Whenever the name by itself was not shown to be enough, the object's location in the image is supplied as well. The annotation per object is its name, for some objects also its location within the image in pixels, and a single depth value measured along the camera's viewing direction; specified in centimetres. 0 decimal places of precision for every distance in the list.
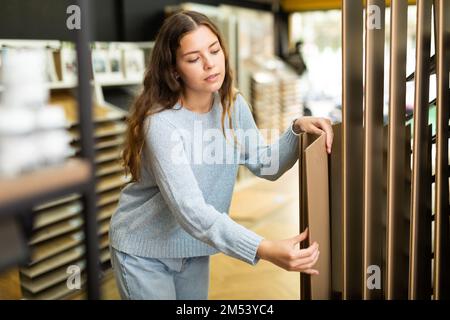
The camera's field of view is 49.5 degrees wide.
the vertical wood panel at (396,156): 112
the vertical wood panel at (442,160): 110
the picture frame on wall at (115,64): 338
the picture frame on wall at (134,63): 349
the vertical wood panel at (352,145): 114
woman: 113
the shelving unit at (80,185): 63
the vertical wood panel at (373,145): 112
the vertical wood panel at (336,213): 127
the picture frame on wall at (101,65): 327
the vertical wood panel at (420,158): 113
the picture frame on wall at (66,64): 275
